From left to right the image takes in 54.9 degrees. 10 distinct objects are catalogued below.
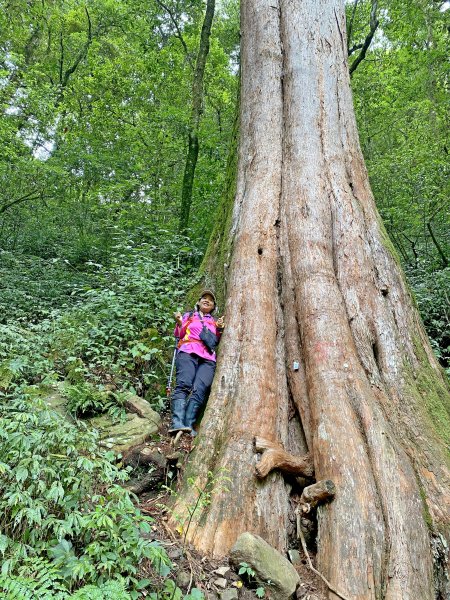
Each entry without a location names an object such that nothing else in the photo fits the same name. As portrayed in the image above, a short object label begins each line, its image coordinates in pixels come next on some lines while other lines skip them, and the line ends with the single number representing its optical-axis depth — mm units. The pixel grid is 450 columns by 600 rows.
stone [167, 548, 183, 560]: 2684
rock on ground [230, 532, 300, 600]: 2604
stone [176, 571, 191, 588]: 2490
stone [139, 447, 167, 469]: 3714
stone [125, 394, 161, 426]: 4301
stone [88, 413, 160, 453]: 3760
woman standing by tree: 4332
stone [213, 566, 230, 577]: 2664
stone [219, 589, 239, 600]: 2486
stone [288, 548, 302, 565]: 2992
